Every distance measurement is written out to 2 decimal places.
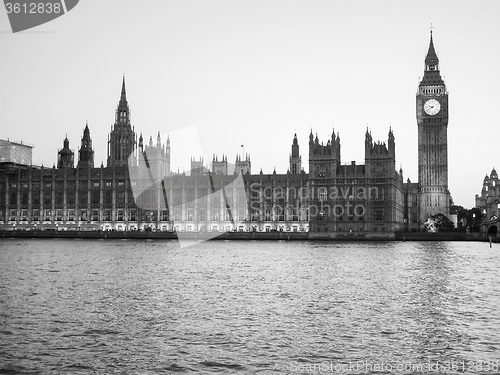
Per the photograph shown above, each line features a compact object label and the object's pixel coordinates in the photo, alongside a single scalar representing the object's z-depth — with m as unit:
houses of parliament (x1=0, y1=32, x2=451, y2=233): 161.12
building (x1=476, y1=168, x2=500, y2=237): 134.91
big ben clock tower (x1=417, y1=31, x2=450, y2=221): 193.38
